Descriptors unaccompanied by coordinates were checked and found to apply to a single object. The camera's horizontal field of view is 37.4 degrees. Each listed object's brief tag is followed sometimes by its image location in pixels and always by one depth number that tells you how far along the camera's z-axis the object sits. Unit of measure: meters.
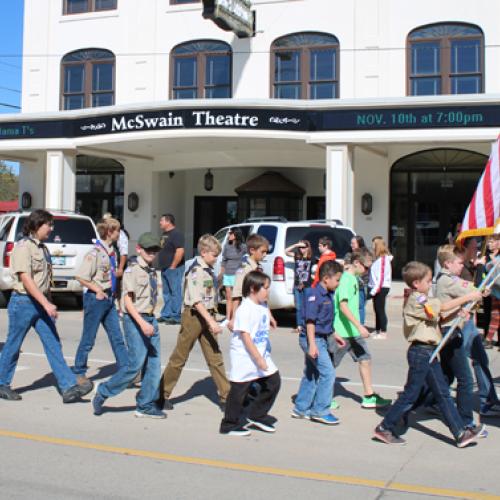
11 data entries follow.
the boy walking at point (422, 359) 5.80
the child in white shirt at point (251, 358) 5.94
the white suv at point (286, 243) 12.73
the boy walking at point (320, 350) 6.49
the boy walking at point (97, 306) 7.52
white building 18.38
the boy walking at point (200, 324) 6.73
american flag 6.92
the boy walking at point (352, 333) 6.80
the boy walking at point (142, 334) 6.45
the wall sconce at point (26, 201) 24.75
